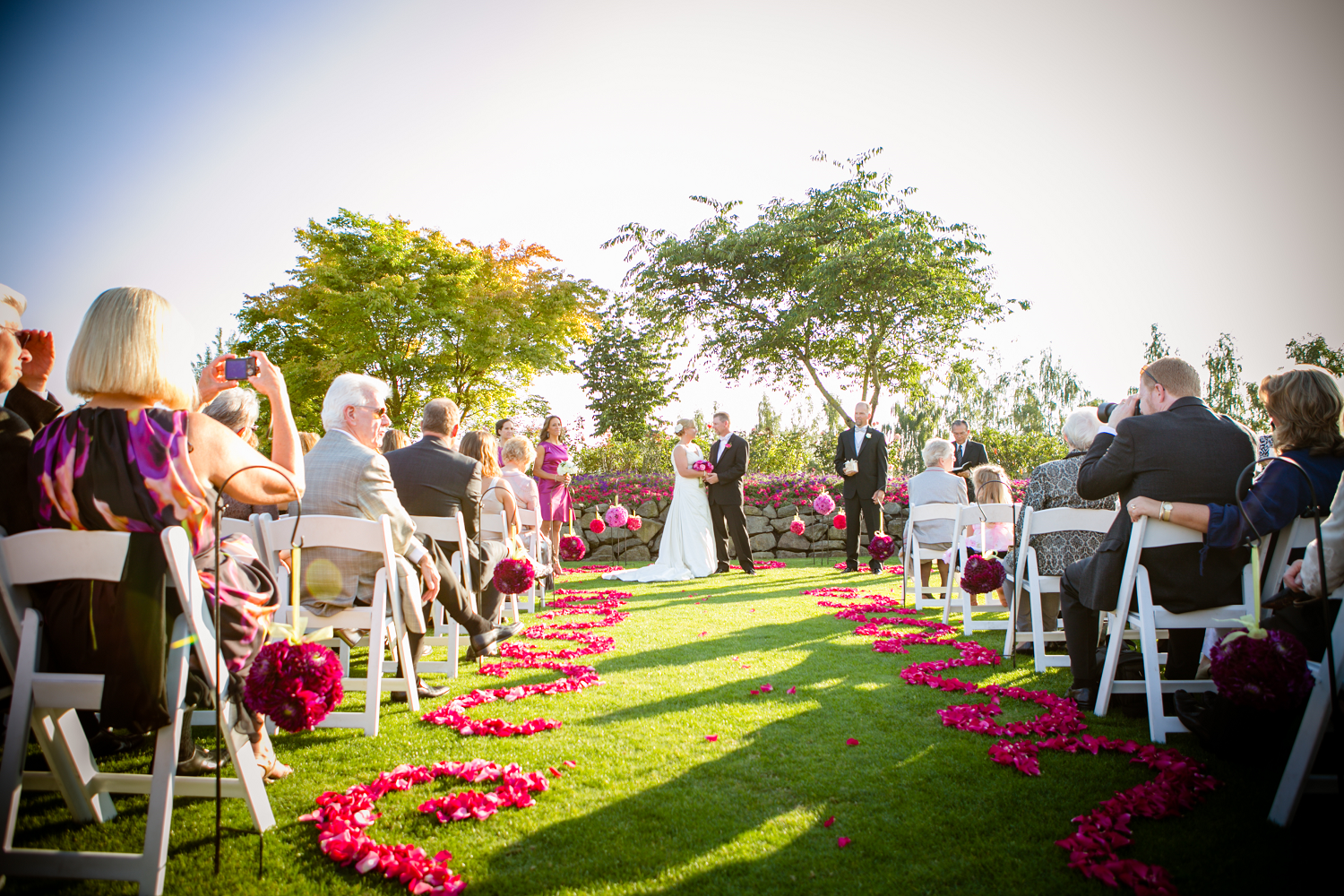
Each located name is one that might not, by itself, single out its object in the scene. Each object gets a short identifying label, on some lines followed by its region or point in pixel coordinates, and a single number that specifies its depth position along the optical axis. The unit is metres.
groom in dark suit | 11.20
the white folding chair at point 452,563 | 4.55
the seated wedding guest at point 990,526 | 5.96
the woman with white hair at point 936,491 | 7.16
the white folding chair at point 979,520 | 5.58
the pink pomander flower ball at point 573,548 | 8.71
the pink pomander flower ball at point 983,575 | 4.84
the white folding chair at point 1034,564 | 4.16
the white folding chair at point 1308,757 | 2.31
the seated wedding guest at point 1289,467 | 2.89
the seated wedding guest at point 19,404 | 2.33
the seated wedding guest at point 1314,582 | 2.44
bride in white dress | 10.89
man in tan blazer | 3.73
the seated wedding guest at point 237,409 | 4.04
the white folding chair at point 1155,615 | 3.14
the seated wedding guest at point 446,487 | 4.70
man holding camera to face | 3.18
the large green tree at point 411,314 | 17.70
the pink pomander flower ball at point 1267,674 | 2.15
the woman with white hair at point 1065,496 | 4.72
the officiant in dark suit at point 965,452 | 10.76
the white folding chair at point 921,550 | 6.58
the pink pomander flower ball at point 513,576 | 4.95
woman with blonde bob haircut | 2.10
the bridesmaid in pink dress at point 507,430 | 9.16
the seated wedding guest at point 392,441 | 6.38
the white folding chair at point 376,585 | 3.40
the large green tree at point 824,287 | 19.70
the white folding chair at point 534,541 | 7.49
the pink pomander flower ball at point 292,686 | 1.97
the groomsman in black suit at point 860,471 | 10.80
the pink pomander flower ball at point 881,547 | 8.47
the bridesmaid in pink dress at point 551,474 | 9.88
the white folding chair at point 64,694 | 2.01
